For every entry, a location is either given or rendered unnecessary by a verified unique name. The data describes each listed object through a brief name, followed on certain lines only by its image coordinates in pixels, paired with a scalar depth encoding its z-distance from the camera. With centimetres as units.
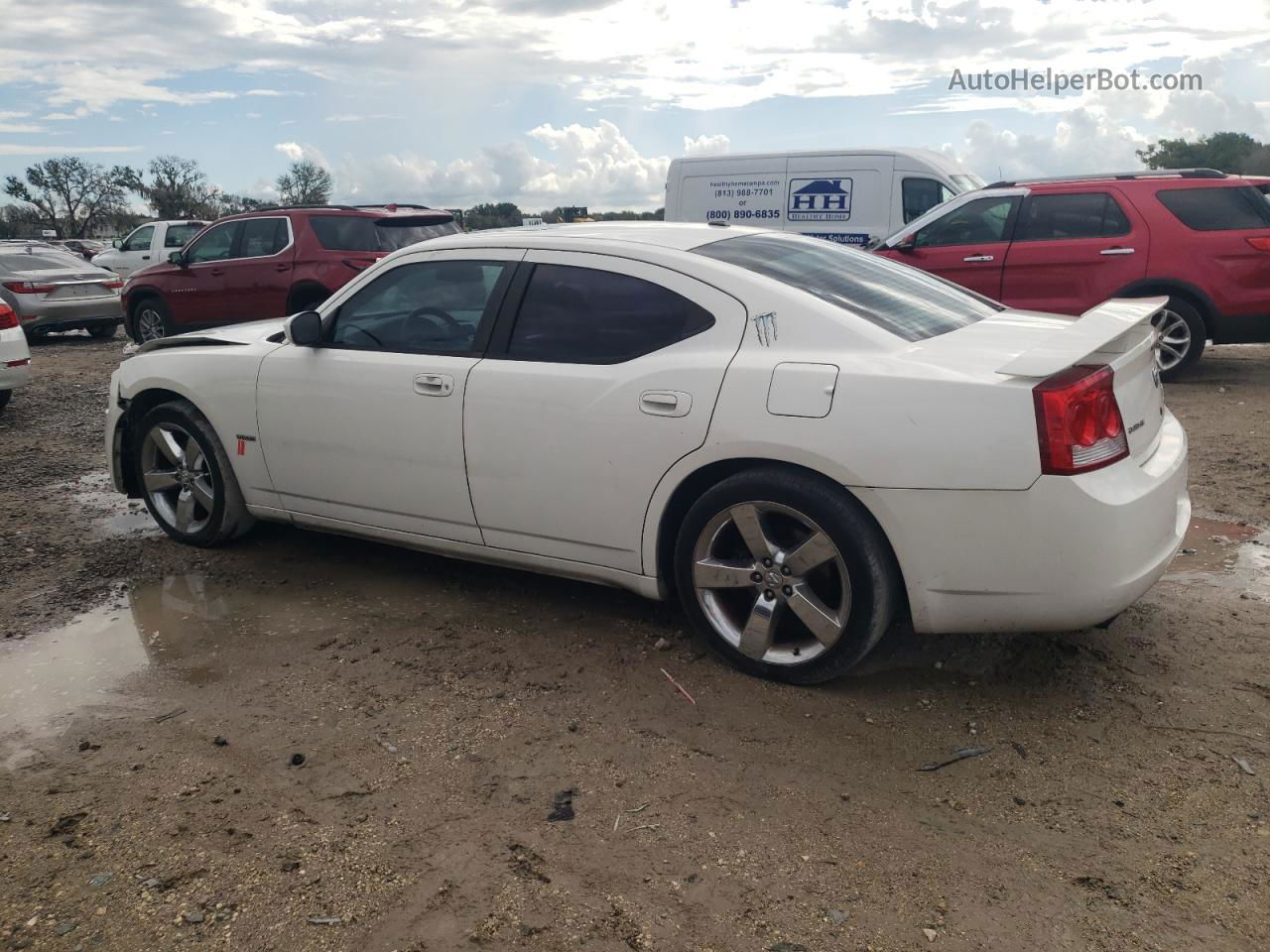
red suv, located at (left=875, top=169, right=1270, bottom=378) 871
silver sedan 1491
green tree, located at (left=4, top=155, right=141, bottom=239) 7325
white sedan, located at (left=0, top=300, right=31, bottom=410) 930
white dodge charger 319
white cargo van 1271
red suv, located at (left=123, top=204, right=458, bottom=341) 1182
